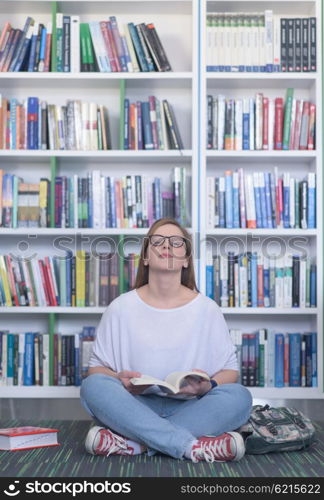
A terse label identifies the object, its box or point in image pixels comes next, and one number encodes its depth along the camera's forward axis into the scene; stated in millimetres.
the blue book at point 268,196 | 3820
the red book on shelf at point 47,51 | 3820
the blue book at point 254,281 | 3834
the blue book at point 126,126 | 3807
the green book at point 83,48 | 3807
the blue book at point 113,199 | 3816
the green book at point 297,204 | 3820
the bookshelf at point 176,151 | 3797
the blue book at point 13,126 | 3834
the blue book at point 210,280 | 3826
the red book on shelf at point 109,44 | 3789
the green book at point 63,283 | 3822
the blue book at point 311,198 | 3801
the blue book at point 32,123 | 3820
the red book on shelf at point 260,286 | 3832
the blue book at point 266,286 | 3832
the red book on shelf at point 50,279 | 3819
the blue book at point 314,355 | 3818
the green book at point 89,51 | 3807
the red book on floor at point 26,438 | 2326
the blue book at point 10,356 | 3824
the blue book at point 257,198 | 3820
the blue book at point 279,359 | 3822
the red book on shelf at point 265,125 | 3834
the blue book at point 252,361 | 3816
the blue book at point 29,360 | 3818
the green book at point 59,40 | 3803
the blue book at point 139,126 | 3814
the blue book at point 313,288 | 3822
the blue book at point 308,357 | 3818
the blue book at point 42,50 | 3814
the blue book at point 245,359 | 3814
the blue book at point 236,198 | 3828
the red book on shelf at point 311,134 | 3826
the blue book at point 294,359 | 3820
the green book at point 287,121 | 3814
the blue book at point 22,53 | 3814
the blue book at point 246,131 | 3832
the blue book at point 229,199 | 3824
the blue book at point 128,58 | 3811
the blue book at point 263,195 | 3820
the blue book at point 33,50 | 3812
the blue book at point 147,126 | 3809
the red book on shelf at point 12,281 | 3818
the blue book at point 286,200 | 3816
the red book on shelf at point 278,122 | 3834
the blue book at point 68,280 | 3832
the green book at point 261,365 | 3824
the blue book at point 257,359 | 3820
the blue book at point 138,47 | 3787
